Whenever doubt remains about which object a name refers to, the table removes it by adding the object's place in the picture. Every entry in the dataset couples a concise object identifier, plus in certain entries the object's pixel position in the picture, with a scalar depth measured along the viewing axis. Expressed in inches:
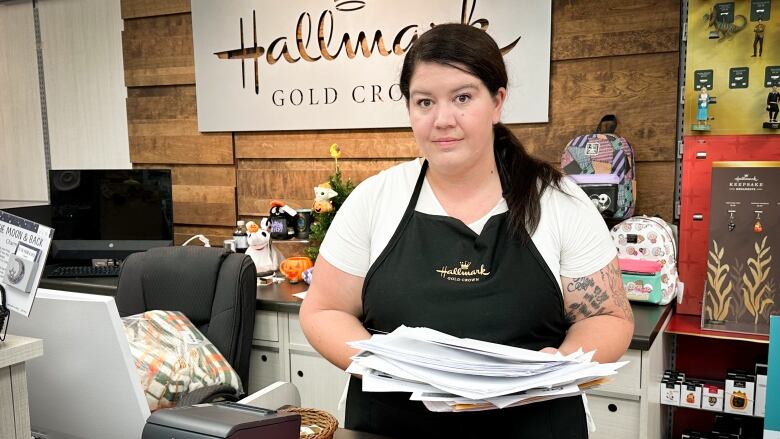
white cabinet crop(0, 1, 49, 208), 158.4
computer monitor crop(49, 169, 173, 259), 123.7
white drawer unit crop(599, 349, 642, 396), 78.3
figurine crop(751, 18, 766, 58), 90.0
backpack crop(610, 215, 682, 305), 89.8
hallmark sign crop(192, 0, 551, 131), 107.9
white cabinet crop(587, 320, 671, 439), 78.5
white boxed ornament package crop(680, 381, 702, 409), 87.6
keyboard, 120.4
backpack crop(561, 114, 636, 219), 93.7
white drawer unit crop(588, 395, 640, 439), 80.2
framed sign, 41.1
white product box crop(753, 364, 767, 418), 87.0
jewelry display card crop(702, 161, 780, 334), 87.7
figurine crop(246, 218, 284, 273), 113.5
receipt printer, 36.9
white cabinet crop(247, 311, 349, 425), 99.1
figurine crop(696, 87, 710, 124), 93.0
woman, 49.3
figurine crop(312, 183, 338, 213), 110.3
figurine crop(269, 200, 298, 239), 117.8
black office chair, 89.7
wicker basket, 55.3
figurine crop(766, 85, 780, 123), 89.8
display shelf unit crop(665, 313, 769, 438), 95.7
